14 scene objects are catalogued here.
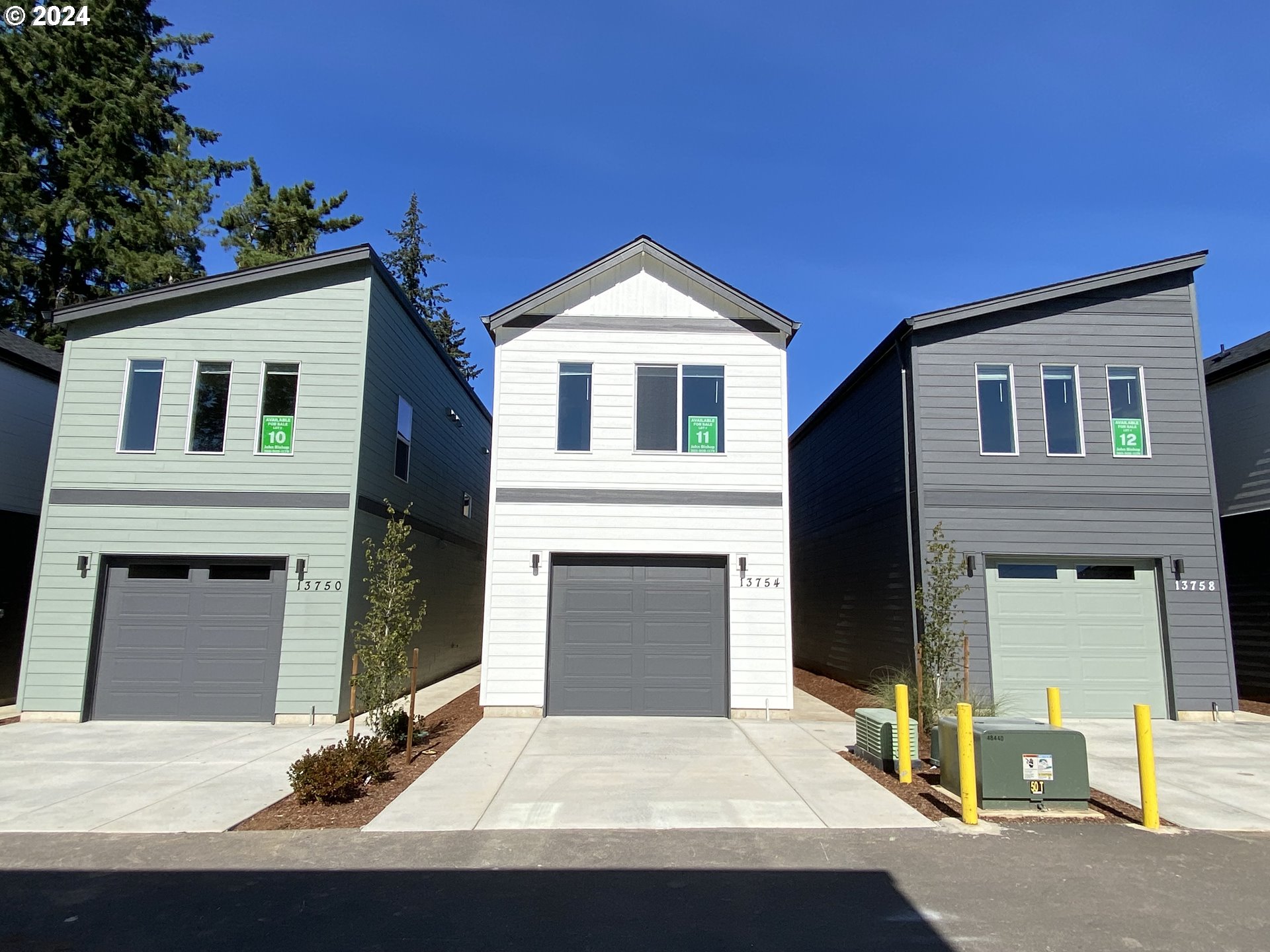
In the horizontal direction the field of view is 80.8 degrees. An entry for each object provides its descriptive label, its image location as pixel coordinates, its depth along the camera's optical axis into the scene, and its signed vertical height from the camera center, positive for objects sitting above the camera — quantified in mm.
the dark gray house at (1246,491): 13664 +2200
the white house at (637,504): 12125 +1576
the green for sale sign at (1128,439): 12625 +2828
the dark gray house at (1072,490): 12102 +1925
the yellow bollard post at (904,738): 7992 -1439
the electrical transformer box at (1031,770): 6977 -1512
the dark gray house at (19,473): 13320 +2104
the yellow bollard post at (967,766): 6633 -1417
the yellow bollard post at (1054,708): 8156 -1113
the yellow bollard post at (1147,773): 6527 -1435
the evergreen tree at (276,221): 27719 +13904
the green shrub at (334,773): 6996 -1697
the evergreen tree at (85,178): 24359 +14005
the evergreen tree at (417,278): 42281 +17996
